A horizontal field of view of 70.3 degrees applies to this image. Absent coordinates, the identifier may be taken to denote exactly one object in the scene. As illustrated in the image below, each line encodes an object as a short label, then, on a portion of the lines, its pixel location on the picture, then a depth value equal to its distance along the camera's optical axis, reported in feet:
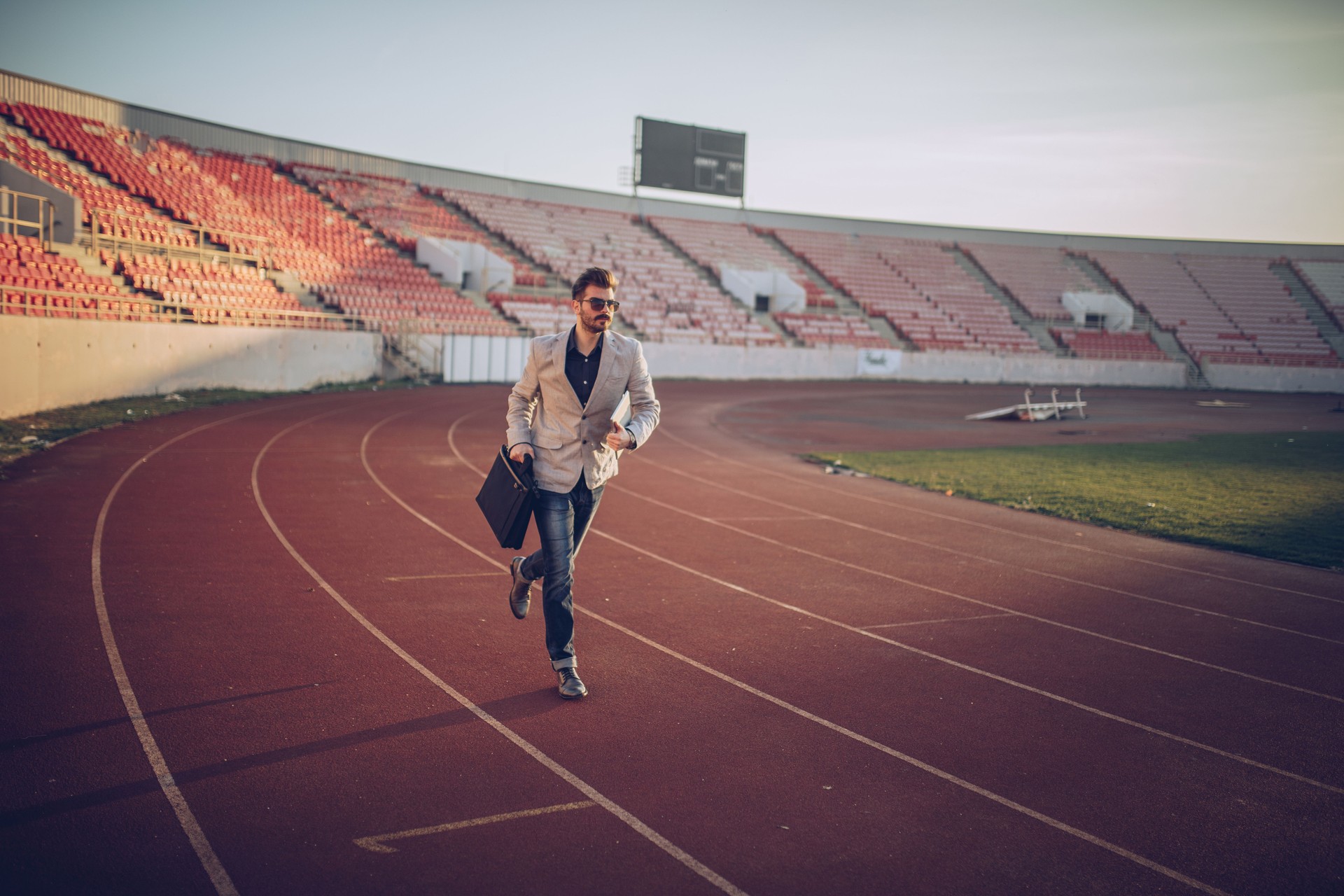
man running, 16.84
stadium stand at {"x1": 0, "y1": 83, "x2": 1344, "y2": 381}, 83.30
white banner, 143.02
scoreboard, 155.63
